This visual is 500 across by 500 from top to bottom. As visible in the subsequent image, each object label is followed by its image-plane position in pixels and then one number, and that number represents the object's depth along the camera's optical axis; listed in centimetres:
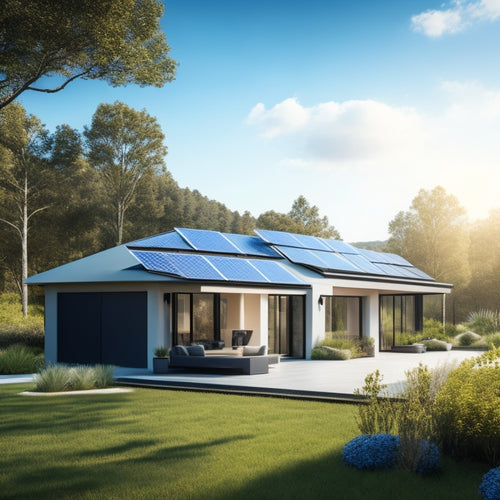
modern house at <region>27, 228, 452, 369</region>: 2034
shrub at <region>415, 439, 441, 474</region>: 737
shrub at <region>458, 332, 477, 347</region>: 3134
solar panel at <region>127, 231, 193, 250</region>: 2321
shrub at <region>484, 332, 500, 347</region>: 2873
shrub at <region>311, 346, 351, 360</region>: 2414
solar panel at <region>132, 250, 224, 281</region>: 1992
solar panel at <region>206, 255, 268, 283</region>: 2159
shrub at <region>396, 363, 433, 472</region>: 740
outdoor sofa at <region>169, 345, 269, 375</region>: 1812
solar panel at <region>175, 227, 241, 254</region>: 2478
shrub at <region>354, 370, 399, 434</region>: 837
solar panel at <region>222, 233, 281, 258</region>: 2650
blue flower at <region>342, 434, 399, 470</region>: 755
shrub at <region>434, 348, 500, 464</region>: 774
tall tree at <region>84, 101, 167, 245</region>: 4212
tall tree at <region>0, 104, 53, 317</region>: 3750
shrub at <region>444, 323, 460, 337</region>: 3350
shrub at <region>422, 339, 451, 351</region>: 3061
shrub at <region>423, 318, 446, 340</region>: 3238
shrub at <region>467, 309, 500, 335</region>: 3341
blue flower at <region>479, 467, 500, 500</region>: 621
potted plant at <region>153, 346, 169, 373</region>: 1856
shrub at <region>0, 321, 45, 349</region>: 2428
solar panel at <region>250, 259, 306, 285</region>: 2344
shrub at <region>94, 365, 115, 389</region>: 1516
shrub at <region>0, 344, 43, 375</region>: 1898
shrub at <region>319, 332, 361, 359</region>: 2489
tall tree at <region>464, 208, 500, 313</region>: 5909
